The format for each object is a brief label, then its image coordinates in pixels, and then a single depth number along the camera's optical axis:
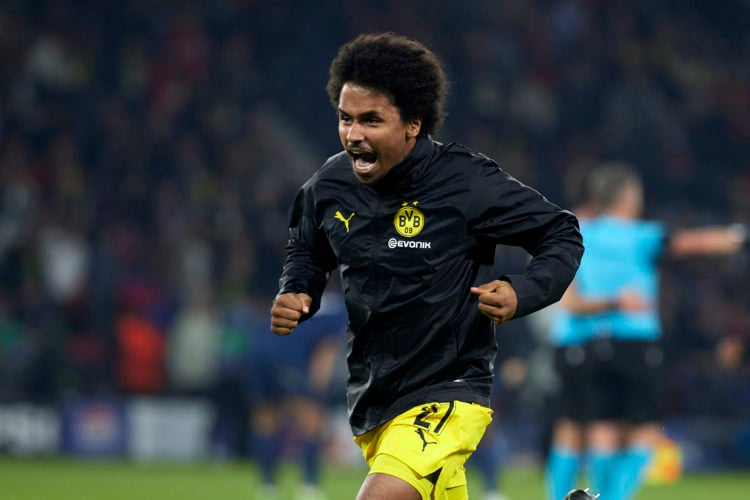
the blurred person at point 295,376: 24.64
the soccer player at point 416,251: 9.80
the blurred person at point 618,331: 17.72
